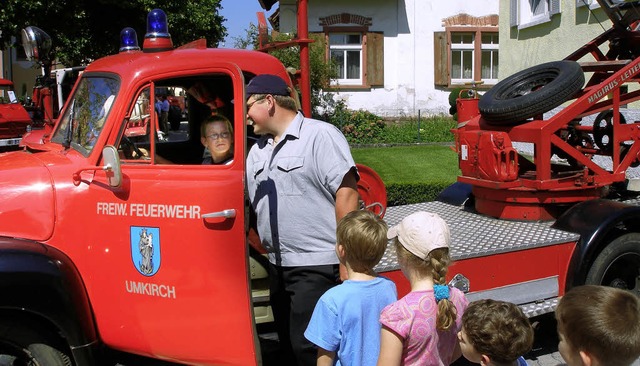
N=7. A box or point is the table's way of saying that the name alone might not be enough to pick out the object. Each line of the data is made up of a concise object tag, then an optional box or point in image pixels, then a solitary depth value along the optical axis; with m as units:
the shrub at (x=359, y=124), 18.38
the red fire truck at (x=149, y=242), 3.42
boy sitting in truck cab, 3.72
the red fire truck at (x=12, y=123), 14.16
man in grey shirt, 3.31
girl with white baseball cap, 2.70
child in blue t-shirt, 2.85
